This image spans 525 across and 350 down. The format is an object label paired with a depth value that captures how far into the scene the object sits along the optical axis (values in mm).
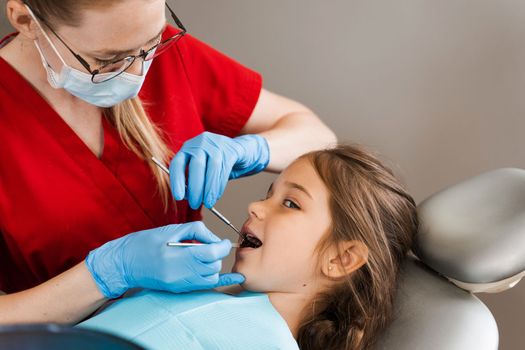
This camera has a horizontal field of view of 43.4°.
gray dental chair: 1326
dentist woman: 1229
